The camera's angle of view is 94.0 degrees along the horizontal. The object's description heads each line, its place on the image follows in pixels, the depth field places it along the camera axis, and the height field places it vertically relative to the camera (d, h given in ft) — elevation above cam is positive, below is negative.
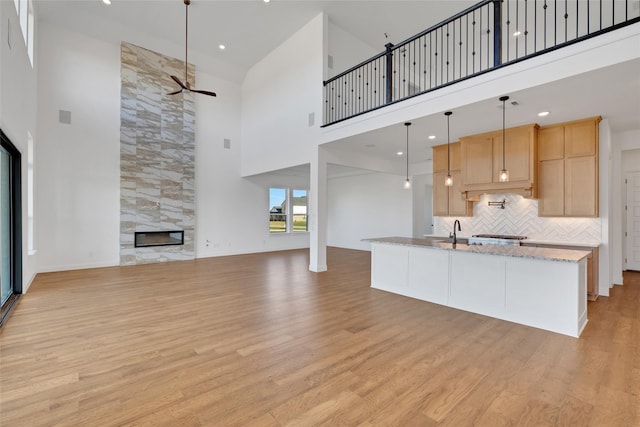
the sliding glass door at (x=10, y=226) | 13.55 -0.72
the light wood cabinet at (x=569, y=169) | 15.69 +2.47
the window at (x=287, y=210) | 34.89 +0.33
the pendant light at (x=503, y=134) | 12.87 +4.60
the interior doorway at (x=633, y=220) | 21.57 -0.43
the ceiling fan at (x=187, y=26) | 17.66 +14.12
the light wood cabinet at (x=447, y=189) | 20.84 +1.78
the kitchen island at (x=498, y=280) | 10.93 -2.86
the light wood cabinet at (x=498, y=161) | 16.80 +3.15
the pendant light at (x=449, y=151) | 14.62 +4.27
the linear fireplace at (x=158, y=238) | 25.45 -2.29
